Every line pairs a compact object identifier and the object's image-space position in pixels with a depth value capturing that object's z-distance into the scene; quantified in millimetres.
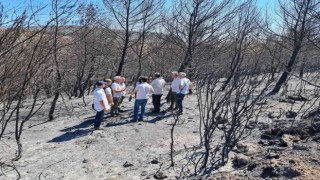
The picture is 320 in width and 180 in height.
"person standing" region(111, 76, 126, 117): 9123
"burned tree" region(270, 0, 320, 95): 12384
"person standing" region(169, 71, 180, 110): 9251
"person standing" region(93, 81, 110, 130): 7572
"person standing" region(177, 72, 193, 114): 8808
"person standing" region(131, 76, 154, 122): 8644
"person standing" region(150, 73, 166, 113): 9554
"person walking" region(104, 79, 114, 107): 8221
